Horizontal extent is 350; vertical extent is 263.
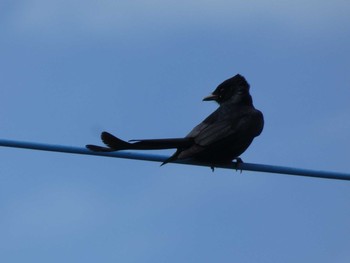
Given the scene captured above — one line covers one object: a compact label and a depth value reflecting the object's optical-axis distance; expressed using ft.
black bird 63.46
